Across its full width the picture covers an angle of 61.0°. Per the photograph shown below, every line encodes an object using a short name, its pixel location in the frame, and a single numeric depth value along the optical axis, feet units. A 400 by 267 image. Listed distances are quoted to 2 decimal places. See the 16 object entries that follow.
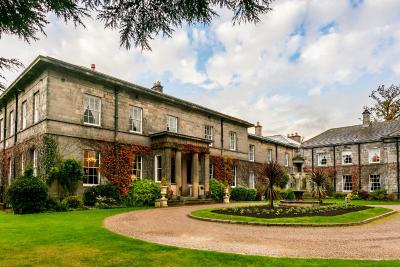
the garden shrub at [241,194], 89.25
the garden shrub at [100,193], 59.21
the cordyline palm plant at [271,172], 54.19
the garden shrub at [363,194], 111.96
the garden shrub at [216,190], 83.15
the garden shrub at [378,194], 108.37
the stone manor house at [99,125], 59.47
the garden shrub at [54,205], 51.98
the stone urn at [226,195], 79.10
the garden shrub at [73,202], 54.54
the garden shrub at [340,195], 118.83
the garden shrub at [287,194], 97.00
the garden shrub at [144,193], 64.54
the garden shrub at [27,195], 49.01
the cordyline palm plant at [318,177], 66.15
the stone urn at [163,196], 63.11
